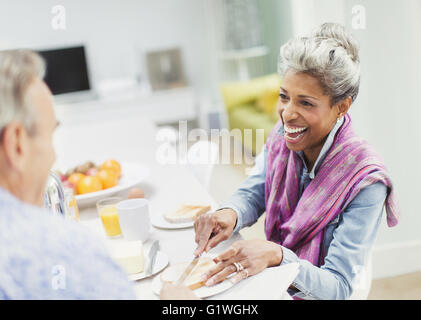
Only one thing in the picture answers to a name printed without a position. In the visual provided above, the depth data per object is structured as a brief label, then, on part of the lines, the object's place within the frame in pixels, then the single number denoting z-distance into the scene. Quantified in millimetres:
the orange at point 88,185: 1242
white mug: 966
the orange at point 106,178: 1271
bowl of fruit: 1226
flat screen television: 4402
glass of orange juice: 1017
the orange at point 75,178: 1271
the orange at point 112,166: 1326
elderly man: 469
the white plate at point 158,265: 812
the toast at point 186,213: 1055
